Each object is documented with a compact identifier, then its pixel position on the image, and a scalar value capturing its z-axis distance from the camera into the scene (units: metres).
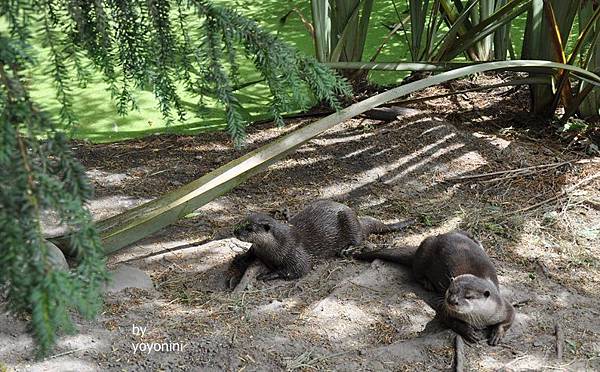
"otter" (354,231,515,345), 3.11
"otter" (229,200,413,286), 3.71
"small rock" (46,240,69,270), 3.09
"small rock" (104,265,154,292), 3.45
